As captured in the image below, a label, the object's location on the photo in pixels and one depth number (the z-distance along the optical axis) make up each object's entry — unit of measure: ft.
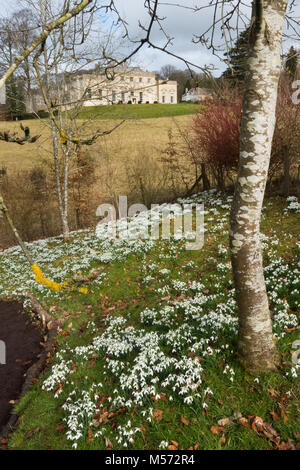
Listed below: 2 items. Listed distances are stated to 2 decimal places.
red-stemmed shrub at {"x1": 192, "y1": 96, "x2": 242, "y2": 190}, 44.80
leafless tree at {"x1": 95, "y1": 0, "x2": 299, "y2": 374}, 9.12
